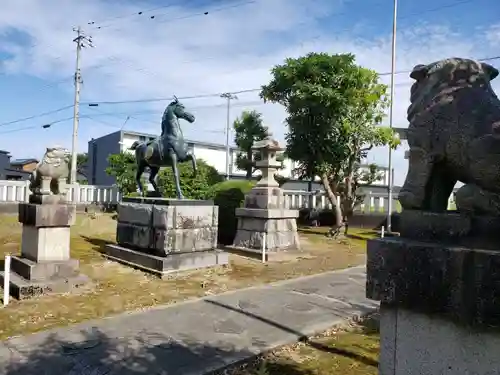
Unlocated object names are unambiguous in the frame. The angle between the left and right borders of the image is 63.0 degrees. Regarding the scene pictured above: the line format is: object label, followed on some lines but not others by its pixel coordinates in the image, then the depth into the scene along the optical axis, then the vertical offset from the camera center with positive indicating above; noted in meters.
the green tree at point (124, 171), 18.66 +0.75
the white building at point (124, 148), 30.98 +2.90
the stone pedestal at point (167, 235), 8.22 -1.02
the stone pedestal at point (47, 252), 6.52 -1.14
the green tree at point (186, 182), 14.57 +0.21
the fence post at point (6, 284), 5.80 -1.46
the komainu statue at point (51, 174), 6.95 +0.18
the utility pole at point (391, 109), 17.02 +3.62
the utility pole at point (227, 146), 32.97 +3.60
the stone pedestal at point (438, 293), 1.86 -0.47
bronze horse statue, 9.34 +1.01
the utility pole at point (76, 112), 21.38 +3.88
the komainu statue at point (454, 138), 2.04 +0.31
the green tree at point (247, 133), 23.62 +3.33
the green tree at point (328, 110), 15.09 +3.17
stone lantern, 10.86 -0.70
